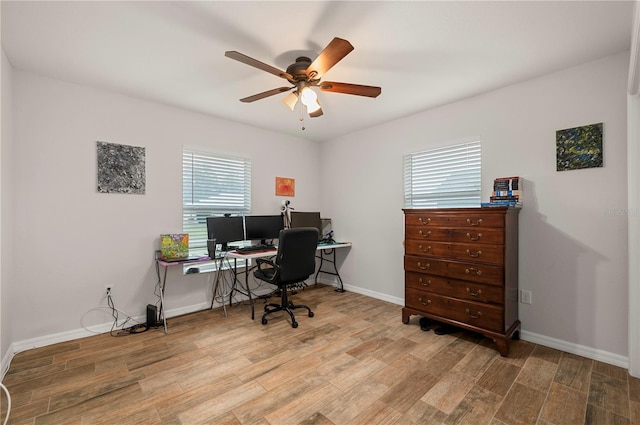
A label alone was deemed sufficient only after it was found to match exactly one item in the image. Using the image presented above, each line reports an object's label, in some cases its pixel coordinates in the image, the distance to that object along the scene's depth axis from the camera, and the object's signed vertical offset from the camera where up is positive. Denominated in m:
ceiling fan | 1.85 +1.04
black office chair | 3.00 -0.58
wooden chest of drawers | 2.44 -0.56
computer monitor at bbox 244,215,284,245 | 3.78 -0.20
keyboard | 3.44 -0.48
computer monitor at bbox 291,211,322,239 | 4.23 -0.12
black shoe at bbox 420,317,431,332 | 2.93 -1.22
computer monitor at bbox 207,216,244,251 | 3.43 -0.23
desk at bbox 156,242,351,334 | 3.03 -0.72
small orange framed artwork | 4.41 +0.41
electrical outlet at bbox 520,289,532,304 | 2.70 -0.85
